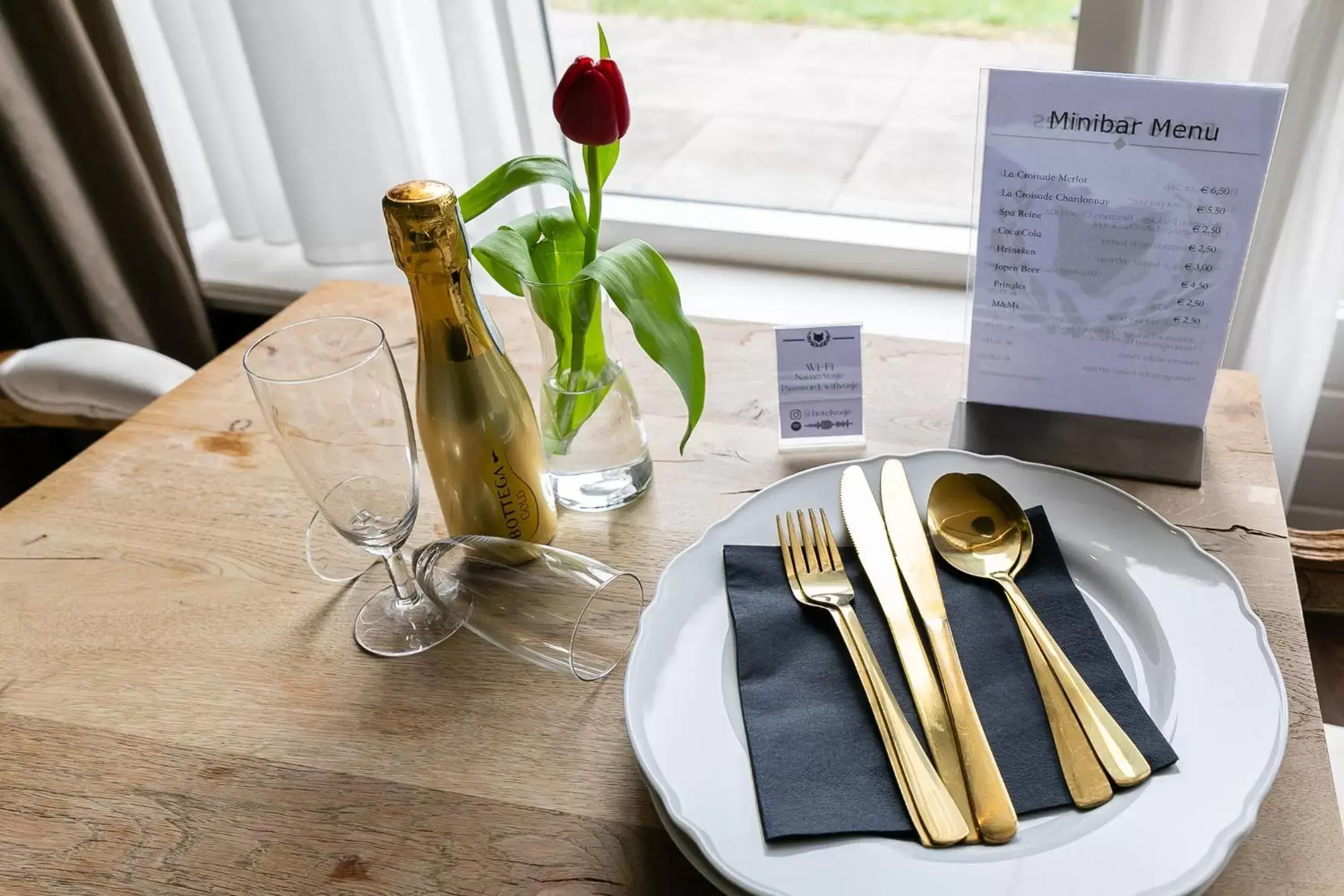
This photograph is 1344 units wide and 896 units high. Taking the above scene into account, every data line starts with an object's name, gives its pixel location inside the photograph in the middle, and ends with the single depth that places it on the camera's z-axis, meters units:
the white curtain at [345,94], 1.21
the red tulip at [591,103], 0.60
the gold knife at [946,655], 0.51
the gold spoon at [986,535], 0.60
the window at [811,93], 1.52
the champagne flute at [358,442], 0.61
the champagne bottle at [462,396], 0.60
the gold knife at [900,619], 0.54
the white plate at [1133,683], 0.49
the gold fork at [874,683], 0.51
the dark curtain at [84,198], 1.26
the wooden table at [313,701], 0.56
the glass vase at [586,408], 0.67
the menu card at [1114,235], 0.65
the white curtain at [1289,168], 0.88
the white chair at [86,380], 1.03
